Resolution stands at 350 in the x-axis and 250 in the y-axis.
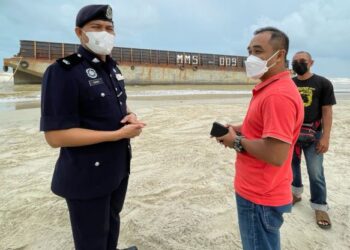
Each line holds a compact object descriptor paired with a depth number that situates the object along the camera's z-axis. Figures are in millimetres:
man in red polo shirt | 1597
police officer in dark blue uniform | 1665
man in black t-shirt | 3123
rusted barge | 22094
